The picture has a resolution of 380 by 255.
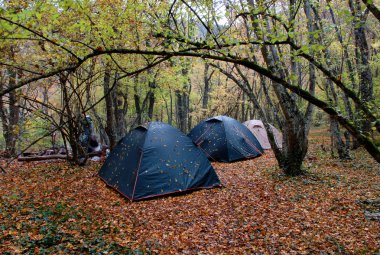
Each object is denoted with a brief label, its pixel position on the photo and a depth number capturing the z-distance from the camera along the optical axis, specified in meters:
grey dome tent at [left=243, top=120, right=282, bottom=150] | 15.02
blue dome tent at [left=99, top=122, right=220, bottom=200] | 7.39
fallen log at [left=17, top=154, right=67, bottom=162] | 10.84
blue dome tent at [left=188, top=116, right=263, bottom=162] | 11.84
